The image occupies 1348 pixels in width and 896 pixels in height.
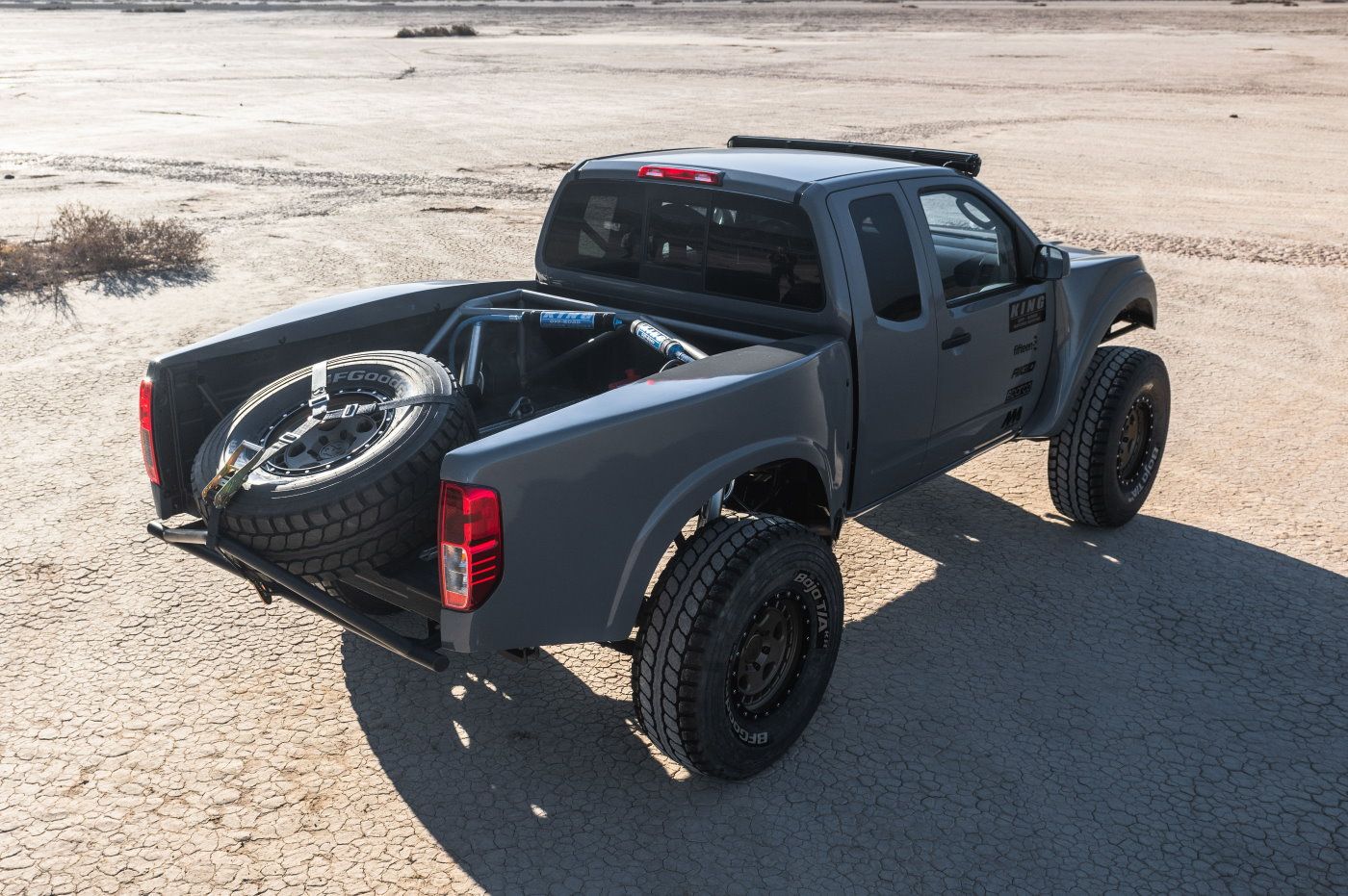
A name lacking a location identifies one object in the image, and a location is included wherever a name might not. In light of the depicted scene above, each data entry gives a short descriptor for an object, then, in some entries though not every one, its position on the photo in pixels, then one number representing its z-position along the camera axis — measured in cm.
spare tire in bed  338
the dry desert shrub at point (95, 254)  1054
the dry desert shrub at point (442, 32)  4822
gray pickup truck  335
